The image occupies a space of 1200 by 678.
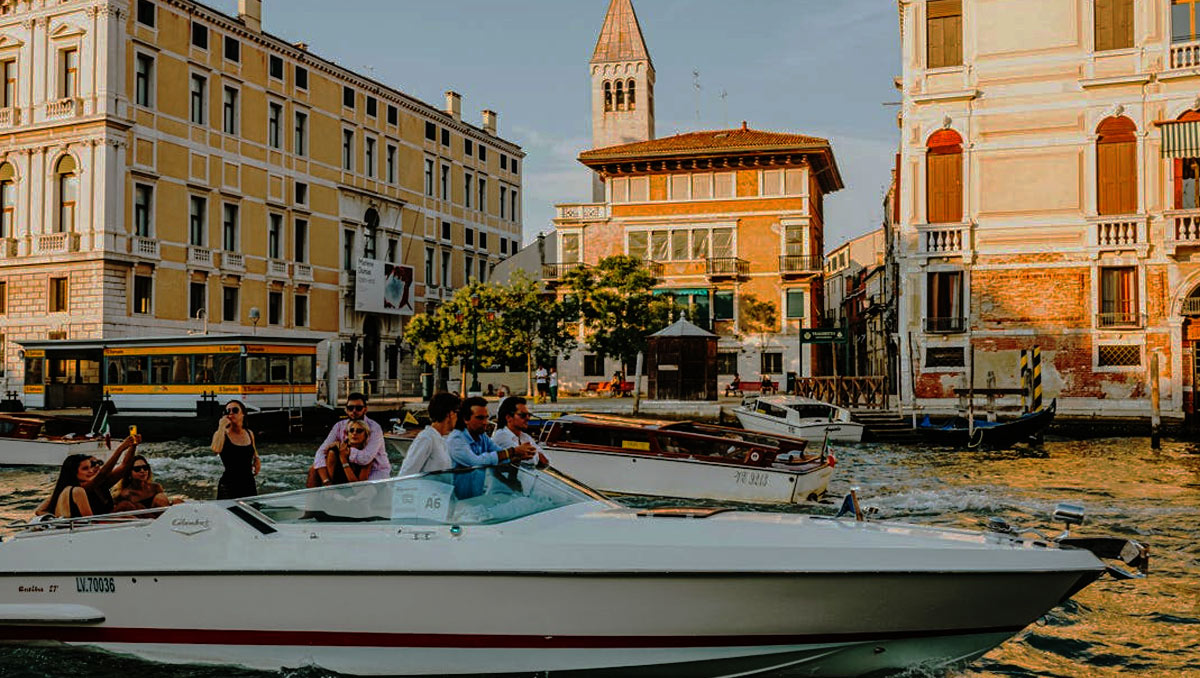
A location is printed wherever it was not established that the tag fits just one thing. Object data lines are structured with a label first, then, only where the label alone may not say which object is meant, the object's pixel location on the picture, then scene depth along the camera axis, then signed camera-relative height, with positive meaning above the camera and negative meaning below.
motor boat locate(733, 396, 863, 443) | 26.48 -1.49
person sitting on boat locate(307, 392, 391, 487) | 8.54 -0.78
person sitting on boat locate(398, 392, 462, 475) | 7.85 -0.71
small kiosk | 34.00 -0.10
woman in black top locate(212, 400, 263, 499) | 8.67 -0.77
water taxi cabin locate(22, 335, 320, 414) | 26.50 -0.28
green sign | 32.25 +0.85
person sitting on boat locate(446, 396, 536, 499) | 7.83 -0.64
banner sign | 45.28 +3.36
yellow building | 33.81 +6.86
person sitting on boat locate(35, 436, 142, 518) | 7.38 -0.91
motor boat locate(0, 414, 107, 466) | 20.59 -1.68
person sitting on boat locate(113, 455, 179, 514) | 7.85 -1.00
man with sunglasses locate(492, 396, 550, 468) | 9.59 -0.57
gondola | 24.84 -1.72
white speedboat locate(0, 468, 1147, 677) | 5.85 -1.30
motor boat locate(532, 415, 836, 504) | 15.16 -1.51
